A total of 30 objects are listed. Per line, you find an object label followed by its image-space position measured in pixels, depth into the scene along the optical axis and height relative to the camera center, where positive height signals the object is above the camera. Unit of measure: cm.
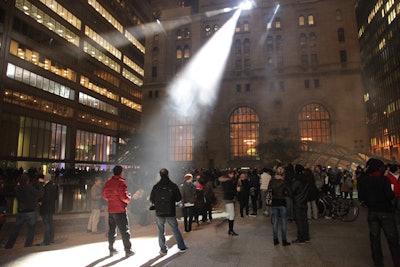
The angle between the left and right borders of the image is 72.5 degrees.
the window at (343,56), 4451 +1758
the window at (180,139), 4834 +452
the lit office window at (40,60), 3438 +1460
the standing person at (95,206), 868 -131
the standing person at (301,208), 687 -112
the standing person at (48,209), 753 -120
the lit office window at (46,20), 3575 +2082
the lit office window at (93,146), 4569 +343
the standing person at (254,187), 1197 -106
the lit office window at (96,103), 4726 +1144
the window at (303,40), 4653 +2110
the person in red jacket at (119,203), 591 -82
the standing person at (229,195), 783 -90
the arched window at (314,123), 4266 +639
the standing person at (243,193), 1111 -117
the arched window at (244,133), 4509 +516
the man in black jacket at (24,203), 704 -97
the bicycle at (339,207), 1003 -165
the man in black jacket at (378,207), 477 -78
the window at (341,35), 4547 +2145
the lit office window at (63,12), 4031 +2383
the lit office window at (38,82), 3388 +1156
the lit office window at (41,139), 3508 +363
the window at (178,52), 5302 +2185
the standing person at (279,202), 665 -93
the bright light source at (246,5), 4978 +2909
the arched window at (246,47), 4842 +2080
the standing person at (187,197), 874 -106
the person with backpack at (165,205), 602 -88
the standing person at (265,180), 1109 -65
